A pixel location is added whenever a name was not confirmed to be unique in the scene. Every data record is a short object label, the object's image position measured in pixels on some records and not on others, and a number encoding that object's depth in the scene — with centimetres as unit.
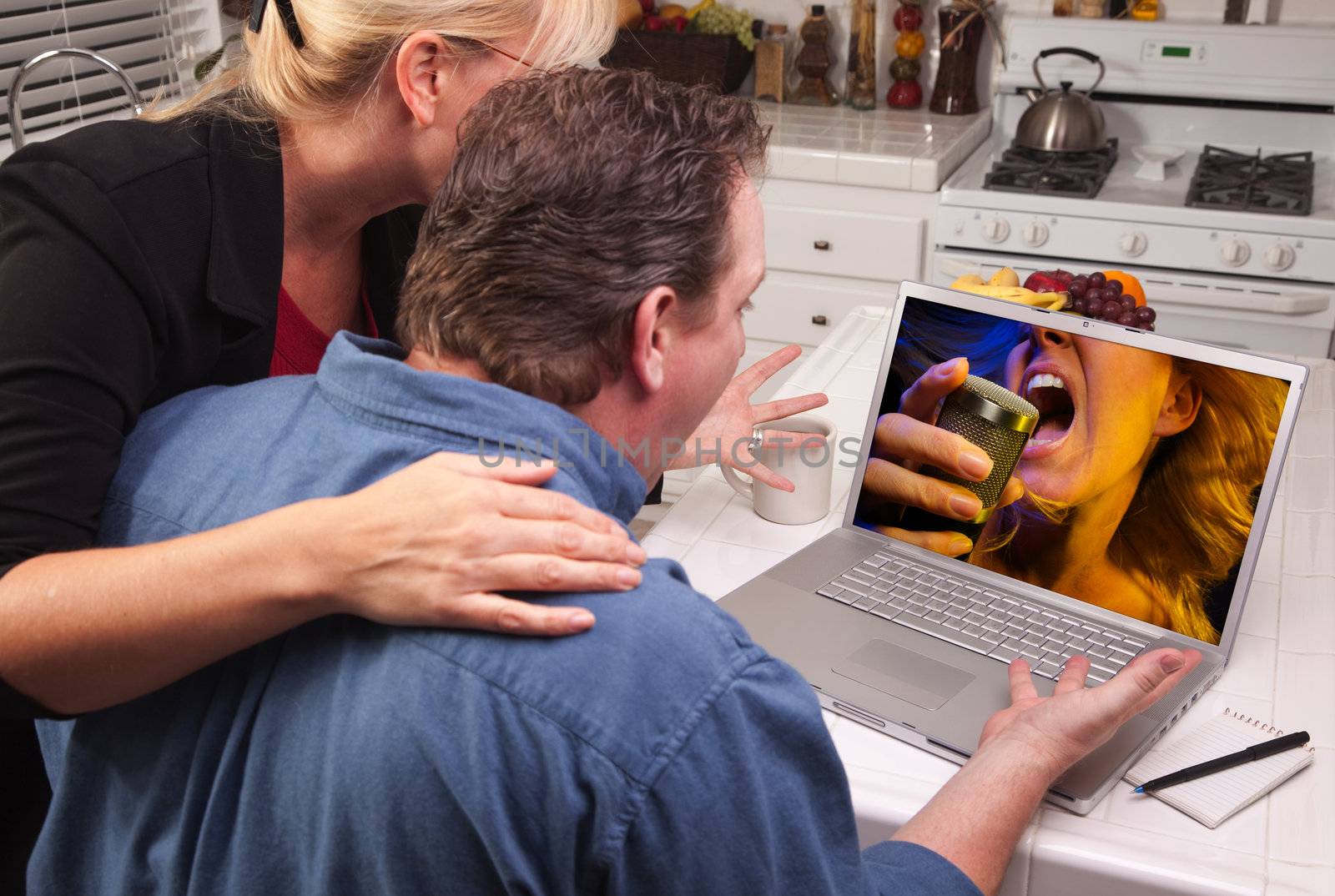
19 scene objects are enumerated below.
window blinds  238
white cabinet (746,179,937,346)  299
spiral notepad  93
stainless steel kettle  301
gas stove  272
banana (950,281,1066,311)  142
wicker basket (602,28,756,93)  350
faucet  186
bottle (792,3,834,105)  348
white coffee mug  137
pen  95
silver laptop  108
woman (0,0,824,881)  68
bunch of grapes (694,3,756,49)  357
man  64
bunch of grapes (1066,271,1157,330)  141
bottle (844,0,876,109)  344
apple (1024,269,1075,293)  152
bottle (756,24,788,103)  356
